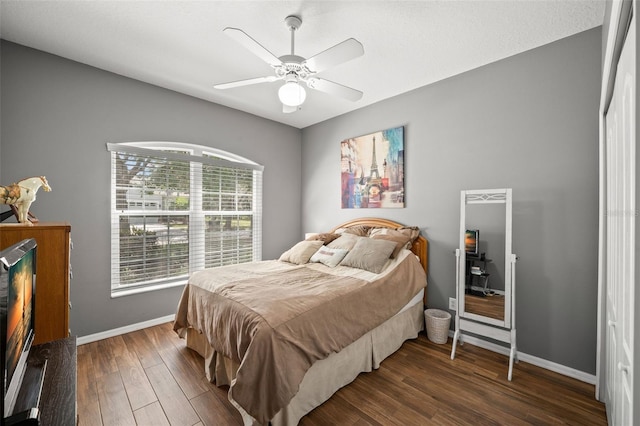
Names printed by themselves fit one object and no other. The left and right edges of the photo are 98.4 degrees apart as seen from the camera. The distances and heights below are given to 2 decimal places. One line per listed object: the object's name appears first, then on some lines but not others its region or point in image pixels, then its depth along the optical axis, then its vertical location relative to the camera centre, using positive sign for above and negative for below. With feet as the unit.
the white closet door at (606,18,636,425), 3.34 -0.39
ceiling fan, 5.70 +3.36
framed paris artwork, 11.14 +1.78
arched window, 9.86 -0.08
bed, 5.13 -2.53
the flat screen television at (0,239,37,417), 2.46 -1.11
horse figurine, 5.98 +0.31
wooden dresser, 5.54 -1.36
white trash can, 9.05 -3.87
